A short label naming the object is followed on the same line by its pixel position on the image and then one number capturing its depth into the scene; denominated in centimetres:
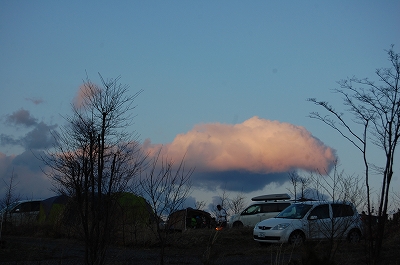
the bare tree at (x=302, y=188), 3308
